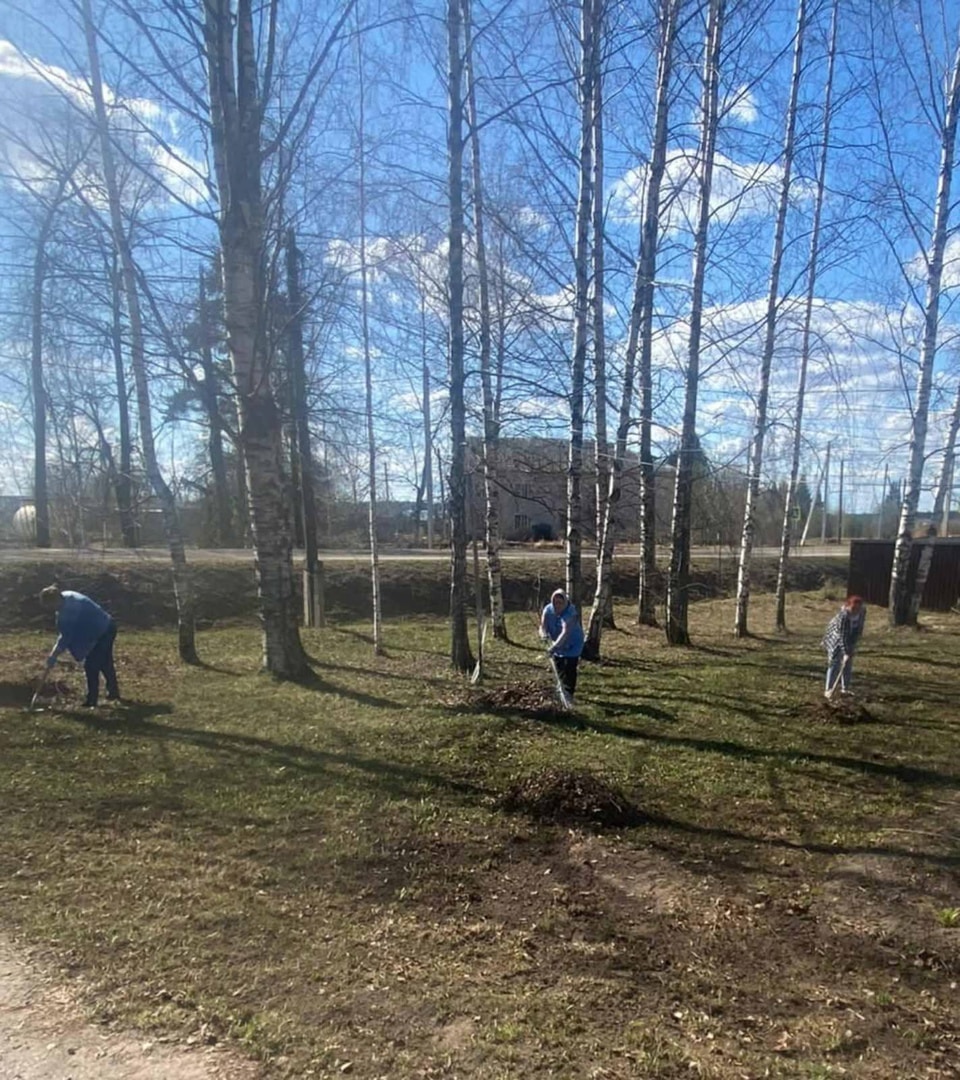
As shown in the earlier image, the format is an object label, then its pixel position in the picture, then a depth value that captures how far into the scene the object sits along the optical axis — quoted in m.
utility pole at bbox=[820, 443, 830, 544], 50.38
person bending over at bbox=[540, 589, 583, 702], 8.15
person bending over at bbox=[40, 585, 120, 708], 7.67
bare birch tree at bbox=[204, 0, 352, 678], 8.32
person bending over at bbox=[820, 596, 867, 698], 8.48
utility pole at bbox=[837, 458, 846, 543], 57.25
